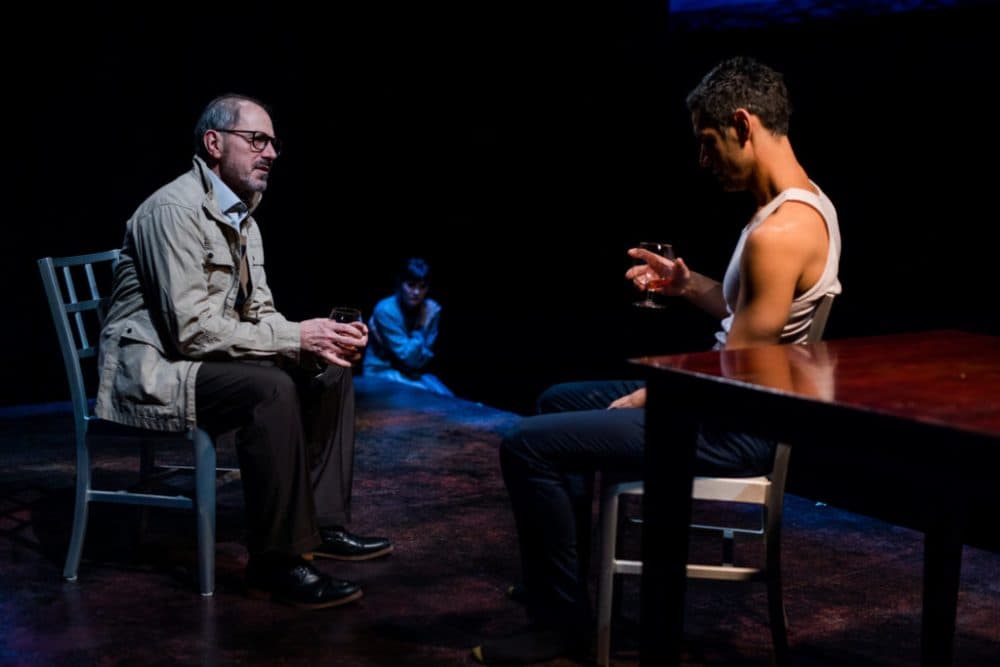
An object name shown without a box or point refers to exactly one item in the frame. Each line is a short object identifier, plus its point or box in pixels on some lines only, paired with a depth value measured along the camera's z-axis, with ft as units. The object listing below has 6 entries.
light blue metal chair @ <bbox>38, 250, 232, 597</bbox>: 9.80
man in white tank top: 7.89
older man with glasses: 9.54
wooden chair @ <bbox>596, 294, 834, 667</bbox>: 7.99
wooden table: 5.12
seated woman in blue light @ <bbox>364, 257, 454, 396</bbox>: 20.18
